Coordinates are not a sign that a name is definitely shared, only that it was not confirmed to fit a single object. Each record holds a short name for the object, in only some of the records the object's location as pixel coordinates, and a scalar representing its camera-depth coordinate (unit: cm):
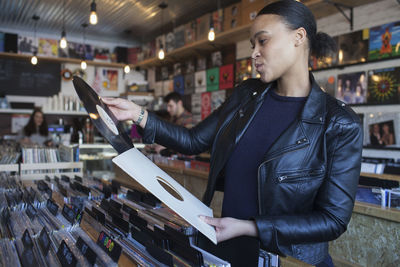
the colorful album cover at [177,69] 714
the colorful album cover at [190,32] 617
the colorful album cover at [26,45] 714
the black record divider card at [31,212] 110
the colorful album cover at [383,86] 353
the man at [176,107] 518
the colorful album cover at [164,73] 763
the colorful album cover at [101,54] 795
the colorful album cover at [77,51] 760
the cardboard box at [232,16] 507
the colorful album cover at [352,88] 382
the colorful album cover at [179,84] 705
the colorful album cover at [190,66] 673
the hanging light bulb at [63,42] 509
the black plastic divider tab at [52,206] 112
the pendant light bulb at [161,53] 560
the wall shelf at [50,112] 667
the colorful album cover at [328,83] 410
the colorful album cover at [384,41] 351
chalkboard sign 705
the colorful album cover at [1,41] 686
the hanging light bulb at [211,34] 449
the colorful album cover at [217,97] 591
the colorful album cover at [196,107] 652
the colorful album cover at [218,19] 546
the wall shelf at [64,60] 681
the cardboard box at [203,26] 576
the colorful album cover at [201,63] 643
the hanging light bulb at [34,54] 611
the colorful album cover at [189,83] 675
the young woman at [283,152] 95
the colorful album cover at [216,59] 601
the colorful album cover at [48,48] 736
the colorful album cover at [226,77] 573
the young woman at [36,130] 598
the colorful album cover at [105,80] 801
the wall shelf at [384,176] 248
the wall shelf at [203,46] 498
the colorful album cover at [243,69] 534
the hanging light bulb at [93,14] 382
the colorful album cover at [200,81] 640
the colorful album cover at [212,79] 605
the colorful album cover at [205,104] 623
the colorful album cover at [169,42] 681
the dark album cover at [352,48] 383
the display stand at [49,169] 232
